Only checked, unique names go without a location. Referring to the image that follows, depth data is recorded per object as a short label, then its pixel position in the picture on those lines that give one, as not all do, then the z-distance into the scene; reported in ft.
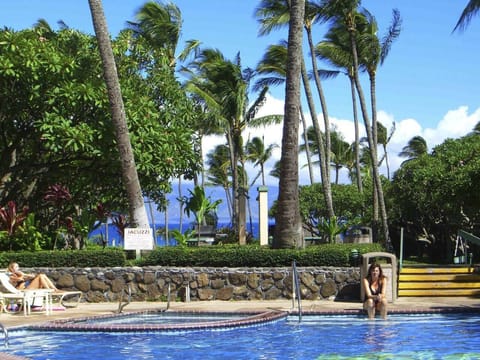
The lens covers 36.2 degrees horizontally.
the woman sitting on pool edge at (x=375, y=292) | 47.88
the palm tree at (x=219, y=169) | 278.26
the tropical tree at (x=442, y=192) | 93.04
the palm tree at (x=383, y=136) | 271.69
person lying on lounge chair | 52.37
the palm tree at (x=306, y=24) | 106.83
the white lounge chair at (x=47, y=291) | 50.29
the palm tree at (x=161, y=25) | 120.98
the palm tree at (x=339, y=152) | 252.21
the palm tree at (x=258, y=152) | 274.16
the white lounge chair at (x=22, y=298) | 49.57
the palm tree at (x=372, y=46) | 115.96
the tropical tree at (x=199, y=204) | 79.47
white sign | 58.85
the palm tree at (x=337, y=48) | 121.49
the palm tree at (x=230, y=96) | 120.37
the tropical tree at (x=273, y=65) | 122.93
